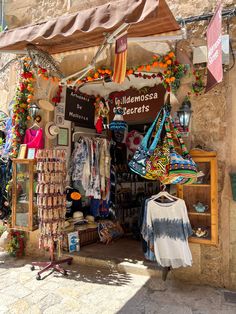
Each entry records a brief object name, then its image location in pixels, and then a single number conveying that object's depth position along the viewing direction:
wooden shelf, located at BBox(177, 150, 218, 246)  4.23
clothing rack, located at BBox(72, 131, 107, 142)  6.61
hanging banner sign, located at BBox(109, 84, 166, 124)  5.57
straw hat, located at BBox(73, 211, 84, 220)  6.16
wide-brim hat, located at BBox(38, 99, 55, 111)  5.54
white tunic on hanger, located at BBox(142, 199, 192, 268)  4.23
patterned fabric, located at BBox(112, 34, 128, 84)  3.62
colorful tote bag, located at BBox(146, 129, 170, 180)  4.06
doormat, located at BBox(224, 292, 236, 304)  3.90
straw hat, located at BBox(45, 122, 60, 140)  5.67
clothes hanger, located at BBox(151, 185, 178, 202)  4.44
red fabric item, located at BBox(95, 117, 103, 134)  6.89
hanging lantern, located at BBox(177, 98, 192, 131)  4.45
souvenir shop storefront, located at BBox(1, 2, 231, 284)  4.27
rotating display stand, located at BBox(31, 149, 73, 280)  4.69
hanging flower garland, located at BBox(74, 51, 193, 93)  4.59
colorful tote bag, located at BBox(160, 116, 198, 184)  3.99
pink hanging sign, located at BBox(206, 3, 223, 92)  3.52
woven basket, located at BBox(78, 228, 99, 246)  5.96
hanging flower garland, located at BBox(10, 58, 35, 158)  5.84
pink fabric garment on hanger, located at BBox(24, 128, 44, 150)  5.66
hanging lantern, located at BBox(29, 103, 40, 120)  5.74
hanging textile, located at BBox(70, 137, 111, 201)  6.31
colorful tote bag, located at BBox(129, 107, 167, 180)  4.14
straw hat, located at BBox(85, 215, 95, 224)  6.42
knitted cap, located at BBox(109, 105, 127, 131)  5.98
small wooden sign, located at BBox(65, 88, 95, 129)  6.28
